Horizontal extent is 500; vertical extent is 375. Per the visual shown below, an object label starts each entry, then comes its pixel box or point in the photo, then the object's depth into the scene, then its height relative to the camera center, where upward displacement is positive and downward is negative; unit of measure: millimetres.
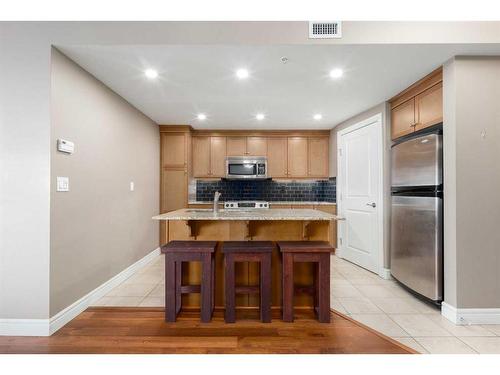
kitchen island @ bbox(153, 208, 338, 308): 2369 -434
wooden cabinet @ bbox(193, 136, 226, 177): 4801 +624
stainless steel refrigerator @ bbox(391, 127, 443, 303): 2311 -236
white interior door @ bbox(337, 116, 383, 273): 3342 -53
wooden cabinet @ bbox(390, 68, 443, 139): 2400 +858
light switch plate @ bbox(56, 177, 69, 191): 2051 +39
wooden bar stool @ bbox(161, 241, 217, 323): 2078 -684
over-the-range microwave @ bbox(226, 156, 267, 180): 4676 +378
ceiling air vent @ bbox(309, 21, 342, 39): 1977 +1205
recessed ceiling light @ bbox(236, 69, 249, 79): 2406 +1087
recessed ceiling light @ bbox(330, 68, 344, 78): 2391 +1087
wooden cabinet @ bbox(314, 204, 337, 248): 4383 -371
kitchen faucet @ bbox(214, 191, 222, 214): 2723 -136
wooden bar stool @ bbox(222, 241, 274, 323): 2084 -693
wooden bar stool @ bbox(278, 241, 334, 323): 2080 -653
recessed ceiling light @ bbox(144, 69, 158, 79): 2407 +1084
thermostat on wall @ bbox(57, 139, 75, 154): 2051 +346
